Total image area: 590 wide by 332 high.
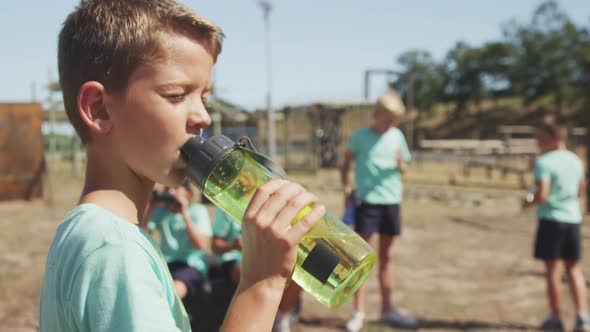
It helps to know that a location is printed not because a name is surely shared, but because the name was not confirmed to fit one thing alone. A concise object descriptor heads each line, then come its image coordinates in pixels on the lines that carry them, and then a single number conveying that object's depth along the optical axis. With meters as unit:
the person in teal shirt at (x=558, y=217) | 4.37
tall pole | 16.66
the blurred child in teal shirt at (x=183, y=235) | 3.27
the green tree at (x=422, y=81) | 67.38
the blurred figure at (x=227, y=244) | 3.45
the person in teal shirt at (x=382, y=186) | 4.59
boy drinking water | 0.84
